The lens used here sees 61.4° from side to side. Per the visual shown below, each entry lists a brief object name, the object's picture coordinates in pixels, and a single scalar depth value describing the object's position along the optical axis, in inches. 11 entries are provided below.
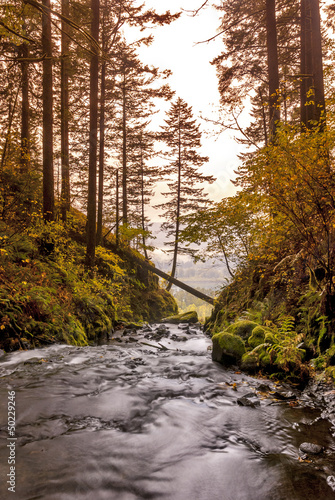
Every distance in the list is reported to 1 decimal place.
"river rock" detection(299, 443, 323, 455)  111.7
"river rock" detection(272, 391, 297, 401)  163.9
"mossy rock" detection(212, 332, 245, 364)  238.9
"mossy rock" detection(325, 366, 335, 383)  164.7
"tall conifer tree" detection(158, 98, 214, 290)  837.2
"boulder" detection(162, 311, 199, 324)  661.9
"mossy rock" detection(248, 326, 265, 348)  234.5
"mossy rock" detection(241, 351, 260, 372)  214.2
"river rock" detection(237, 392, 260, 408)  160.6
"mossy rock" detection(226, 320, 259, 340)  265.1
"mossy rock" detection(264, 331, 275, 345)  217.9
